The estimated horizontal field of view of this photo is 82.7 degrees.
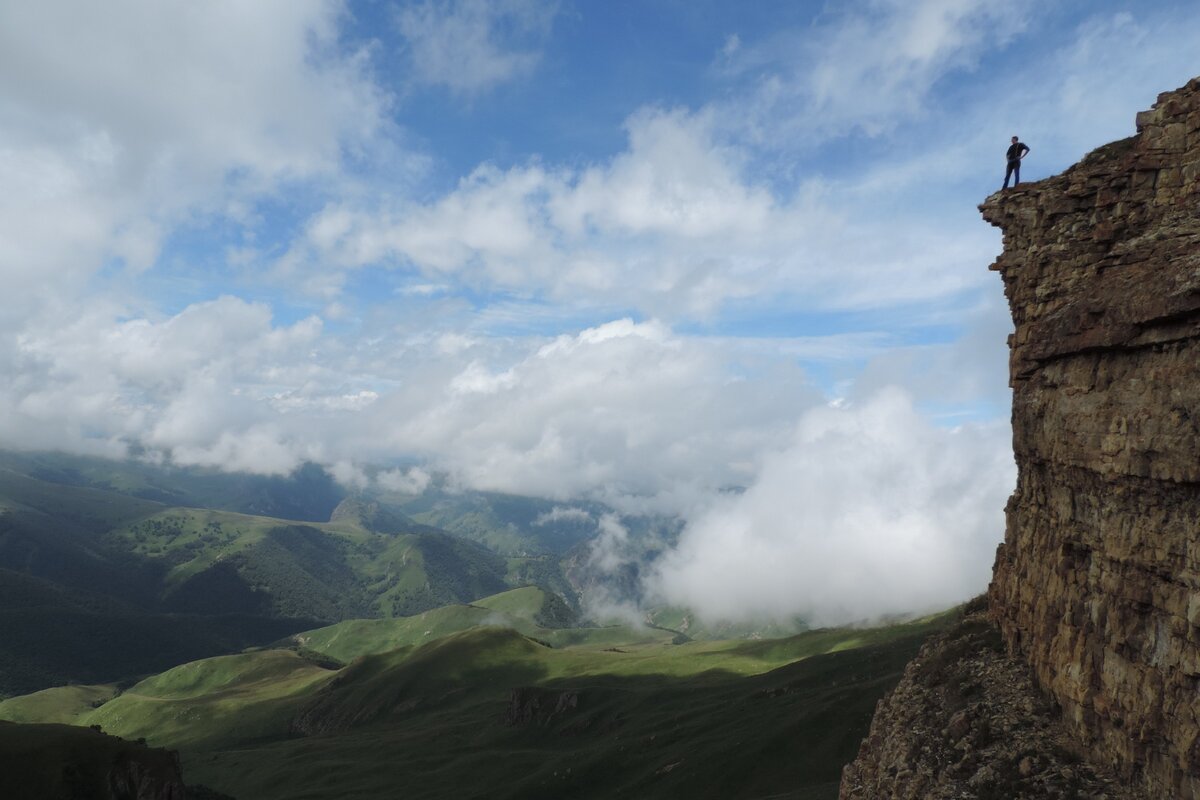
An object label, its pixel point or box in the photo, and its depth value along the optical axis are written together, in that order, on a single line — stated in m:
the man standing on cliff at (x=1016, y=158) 32.53
